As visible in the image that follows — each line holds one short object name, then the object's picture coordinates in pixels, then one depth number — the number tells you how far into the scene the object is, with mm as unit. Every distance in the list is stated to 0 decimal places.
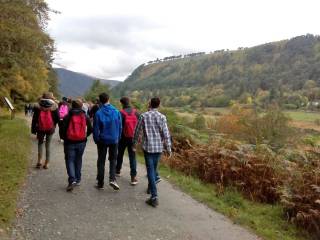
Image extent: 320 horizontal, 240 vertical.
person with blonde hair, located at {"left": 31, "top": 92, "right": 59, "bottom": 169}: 11766
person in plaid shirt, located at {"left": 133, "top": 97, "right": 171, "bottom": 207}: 8812
